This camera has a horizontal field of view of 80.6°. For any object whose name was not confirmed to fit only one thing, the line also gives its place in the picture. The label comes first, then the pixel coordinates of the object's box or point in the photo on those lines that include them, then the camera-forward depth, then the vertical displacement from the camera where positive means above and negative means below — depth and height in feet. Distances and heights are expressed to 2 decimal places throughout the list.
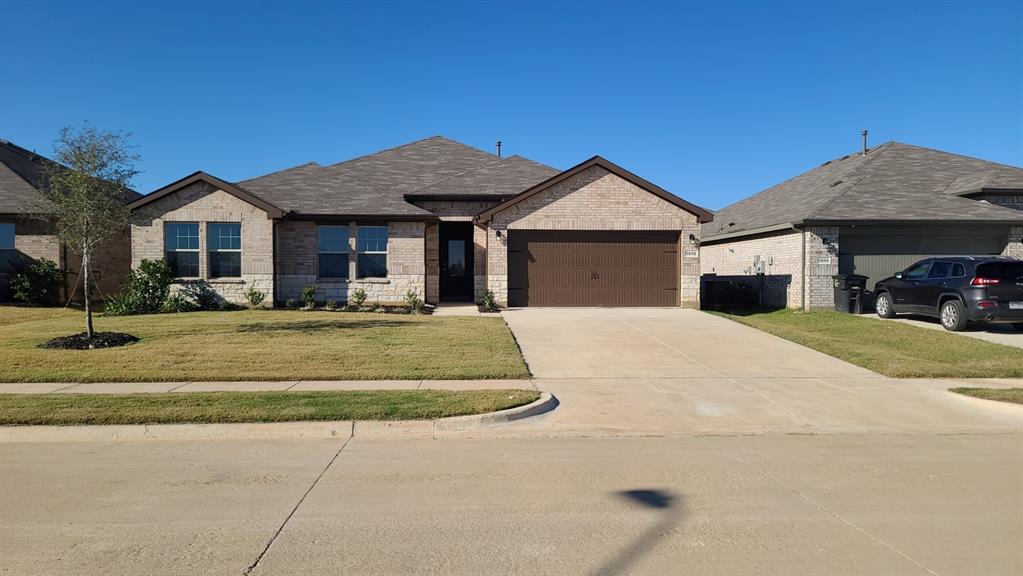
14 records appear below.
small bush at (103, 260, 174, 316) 57.36 -1.12
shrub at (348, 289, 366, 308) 62.08 -1.93
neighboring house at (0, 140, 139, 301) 65.57 +4.02
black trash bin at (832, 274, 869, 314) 60.34 -1.31
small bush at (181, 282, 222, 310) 61.00 -1.89
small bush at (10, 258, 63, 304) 63.33 -0.38
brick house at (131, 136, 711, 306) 61.67 +3.82
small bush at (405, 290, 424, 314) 60.29 -2.41
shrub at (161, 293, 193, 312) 58.90 -2.51
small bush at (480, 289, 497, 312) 60.95 -2.42
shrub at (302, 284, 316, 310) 61.60 -1.82
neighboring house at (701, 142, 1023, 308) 62.75 +5.71
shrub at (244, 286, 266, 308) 60.90 -1.79
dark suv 45.14 -0.92
